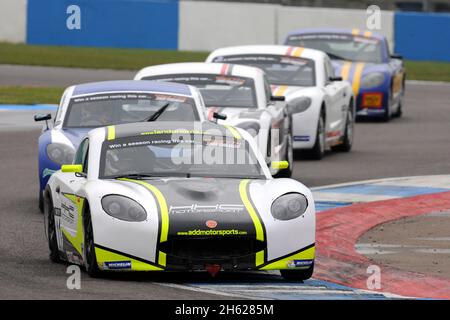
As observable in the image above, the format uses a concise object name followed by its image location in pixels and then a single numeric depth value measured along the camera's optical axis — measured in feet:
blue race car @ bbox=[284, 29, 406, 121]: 79.77
